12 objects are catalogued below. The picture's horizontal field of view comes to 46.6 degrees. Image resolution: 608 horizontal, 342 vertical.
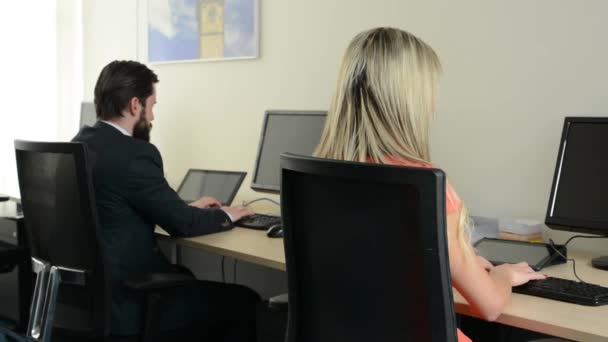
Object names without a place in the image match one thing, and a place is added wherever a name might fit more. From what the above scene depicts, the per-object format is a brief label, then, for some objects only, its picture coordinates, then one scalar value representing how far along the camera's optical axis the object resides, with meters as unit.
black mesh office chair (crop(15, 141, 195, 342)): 2.03
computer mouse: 2.36
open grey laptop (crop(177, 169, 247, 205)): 3.00
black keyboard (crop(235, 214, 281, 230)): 2.53
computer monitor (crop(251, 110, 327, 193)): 2.66
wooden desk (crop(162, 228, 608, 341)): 1.42
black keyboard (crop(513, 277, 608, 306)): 1.58
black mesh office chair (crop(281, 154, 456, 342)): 1.19
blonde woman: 1.41
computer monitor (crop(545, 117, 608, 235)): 1.99
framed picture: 3.27
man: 2.21
